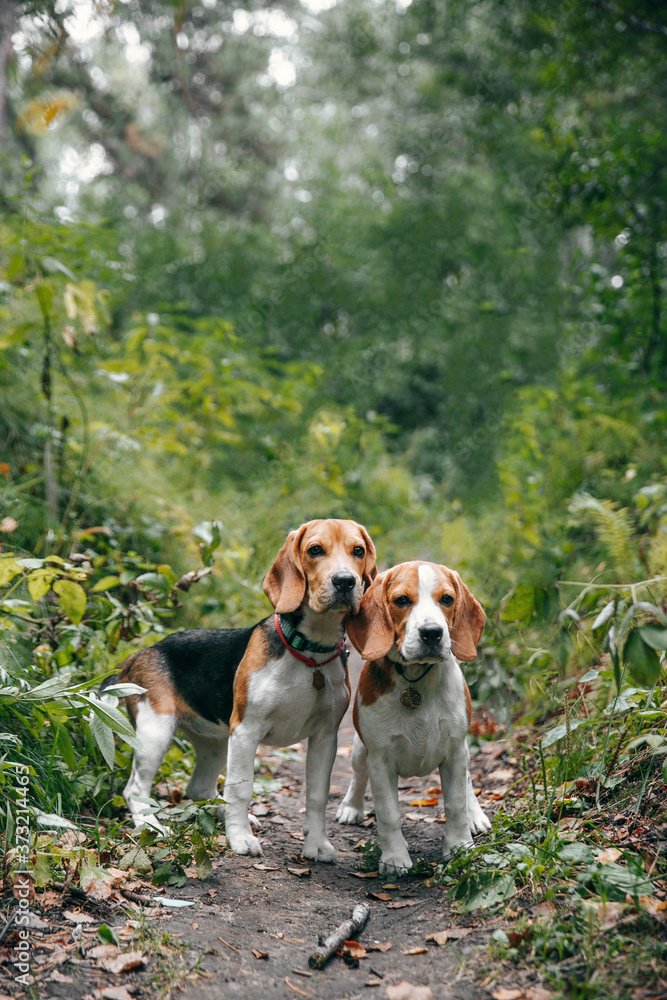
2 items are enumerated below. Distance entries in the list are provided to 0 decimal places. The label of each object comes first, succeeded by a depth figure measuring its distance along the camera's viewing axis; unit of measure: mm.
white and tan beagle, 3432
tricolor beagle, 3662
